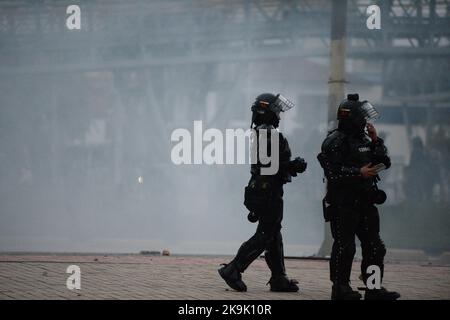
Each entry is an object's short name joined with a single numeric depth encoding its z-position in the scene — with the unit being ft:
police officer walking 58.18
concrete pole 85.56
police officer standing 54.08
